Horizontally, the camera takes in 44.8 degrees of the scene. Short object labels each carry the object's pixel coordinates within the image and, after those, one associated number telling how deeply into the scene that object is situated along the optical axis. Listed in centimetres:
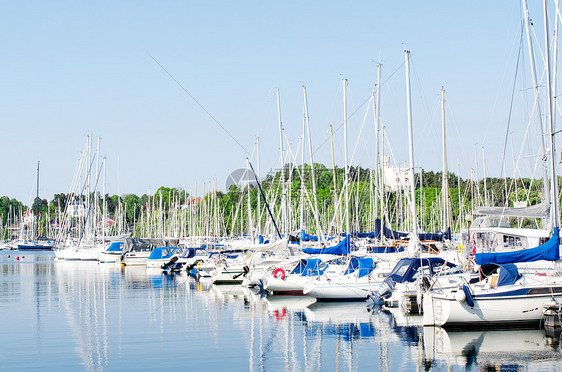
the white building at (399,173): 6552
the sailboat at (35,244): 17550
